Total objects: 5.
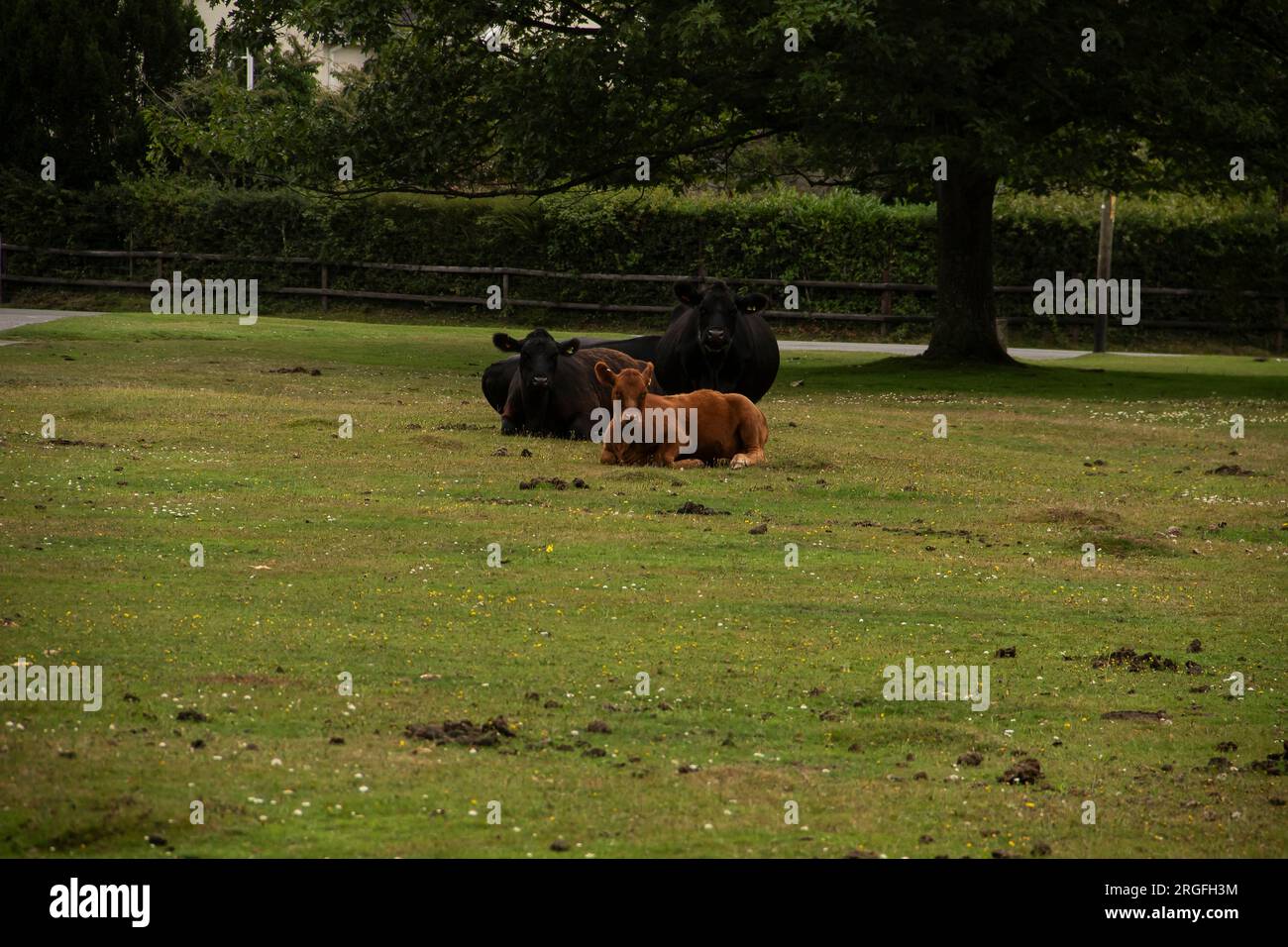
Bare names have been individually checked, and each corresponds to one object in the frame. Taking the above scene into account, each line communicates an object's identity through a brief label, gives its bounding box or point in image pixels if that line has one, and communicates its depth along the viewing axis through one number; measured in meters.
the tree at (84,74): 50.75
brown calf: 18.89
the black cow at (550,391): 21.05
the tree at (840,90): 28.61
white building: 65.38
